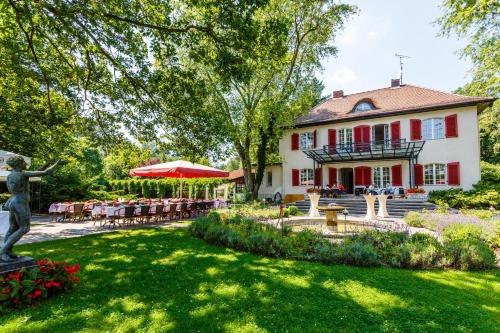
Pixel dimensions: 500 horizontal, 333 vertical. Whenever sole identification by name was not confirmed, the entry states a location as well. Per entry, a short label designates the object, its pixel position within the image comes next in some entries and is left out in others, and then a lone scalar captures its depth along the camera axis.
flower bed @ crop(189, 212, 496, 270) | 5.13
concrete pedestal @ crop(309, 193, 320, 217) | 12.14
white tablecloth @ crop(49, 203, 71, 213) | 11.04
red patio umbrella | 11.56
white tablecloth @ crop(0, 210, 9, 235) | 7.09
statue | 3.73
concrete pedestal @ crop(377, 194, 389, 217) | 12.33
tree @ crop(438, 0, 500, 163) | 11.23
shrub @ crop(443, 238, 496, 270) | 5.07
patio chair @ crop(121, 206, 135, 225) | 9.67
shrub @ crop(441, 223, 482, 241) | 6.42
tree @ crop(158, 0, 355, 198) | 17.36
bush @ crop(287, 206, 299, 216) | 13.17
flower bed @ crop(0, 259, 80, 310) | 3.43
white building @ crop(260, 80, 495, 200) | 15.60
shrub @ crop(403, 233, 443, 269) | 5.07
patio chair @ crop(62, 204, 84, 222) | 10.96
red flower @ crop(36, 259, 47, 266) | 3.91
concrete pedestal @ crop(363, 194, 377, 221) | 11.41
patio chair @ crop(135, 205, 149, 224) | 10.23
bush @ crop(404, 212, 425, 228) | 9.42
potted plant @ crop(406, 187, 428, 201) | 14.52
